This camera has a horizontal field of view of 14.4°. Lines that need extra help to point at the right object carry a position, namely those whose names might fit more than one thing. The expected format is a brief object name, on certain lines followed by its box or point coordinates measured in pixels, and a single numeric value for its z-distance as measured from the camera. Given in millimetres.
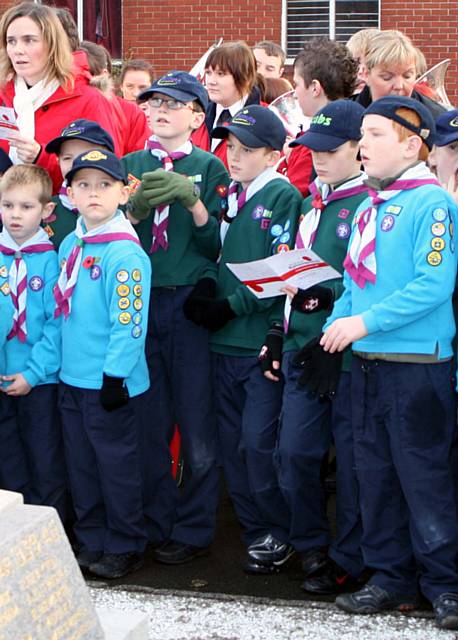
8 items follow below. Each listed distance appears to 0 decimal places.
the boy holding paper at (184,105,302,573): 8003
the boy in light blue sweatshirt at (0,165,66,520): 8305
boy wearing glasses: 8339
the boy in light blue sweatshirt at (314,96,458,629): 6810
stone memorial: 5150
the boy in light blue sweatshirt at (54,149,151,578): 7784
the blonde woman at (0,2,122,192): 8881
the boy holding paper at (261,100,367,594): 7564
